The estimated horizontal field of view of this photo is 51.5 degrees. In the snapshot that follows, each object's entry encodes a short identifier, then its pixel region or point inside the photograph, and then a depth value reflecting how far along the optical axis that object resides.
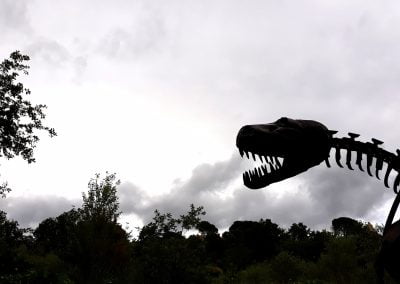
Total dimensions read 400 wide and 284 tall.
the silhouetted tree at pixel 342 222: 54.57
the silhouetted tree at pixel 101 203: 26.32
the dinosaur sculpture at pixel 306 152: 4.61
